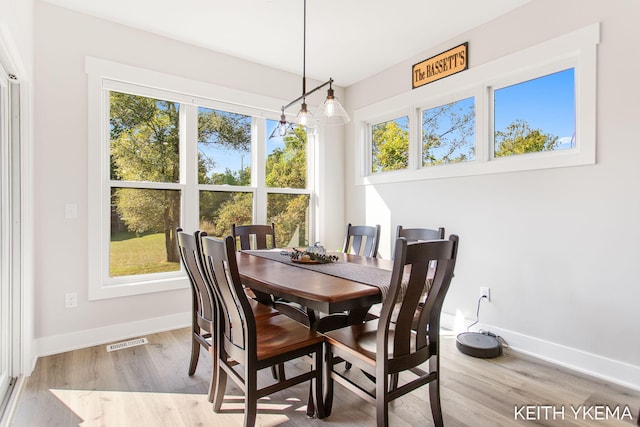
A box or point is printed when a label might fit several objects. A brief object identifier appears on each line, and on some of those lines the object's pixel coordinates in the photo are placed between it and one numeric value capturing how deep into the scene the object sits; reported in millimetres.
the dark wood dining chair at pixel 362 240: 2914
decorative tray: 2250
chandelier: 2186
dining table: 1519
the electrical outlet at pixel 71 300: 2709
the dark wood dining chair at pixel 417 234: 2469
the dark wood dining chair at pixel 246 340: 1551
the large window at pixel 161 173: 2883
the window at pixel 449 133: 3133
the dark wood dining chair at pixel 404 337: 1435
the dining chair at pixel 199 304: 1837
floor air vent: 2715
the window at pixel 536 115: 2514
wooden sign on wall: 3057
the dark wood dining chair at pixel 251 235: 3146
